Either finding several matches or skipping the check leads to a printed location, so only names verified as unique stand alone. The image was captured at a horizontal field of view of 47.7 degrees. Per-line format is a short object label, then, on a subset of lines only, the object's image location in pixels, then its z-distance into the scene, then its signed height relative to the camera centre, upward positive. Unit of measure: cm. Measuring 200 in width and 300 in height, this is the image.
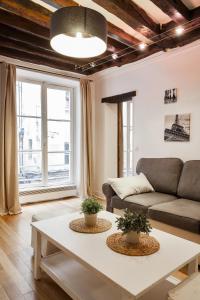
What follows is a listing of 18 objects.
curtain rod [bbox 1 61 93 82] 393 +133
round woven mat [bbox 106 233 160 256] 150 -72
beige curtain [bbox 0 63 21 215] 372 -1
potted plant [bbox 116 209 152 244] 154 -57
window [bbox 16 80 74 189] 450 +18
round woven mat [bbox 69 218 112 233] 187 -72
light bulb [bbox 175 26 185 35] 277 +139
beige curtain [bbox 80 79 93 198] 474 +7
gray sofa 230 -70
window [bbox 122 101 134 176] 553 +21
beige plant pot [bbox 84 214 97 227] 194 -66
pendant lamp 155 +85
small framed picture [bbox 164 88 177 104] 345 +72
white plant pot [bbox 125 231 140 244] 159 -67
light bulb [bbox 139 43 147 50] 327 +141
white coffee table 125 -74
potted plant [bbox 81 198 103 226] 193 -58
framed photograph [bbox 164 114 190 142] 330 +22
